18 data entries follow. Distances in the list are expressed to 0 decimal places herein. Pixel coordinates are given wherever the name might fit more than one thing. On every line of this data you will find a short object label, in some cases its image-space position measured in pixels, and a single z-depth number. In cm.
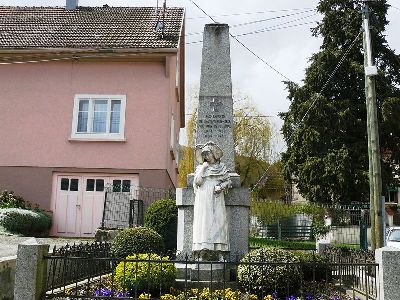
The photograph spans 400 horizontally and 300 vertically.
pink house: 1756
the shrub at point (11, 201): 1636
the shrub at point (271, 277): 767
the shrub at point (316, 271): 914
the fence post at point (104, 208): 1587
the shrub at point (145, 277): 762
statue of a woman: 869
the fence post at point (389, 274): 606
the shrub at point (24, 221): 1484
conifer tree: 2562
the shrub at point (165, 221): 1257
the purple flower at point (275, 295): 749
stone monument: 927
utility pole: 1388
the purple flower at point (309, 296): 743
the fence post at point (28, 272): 628
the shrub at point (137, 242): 985
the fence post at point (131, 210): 1567
